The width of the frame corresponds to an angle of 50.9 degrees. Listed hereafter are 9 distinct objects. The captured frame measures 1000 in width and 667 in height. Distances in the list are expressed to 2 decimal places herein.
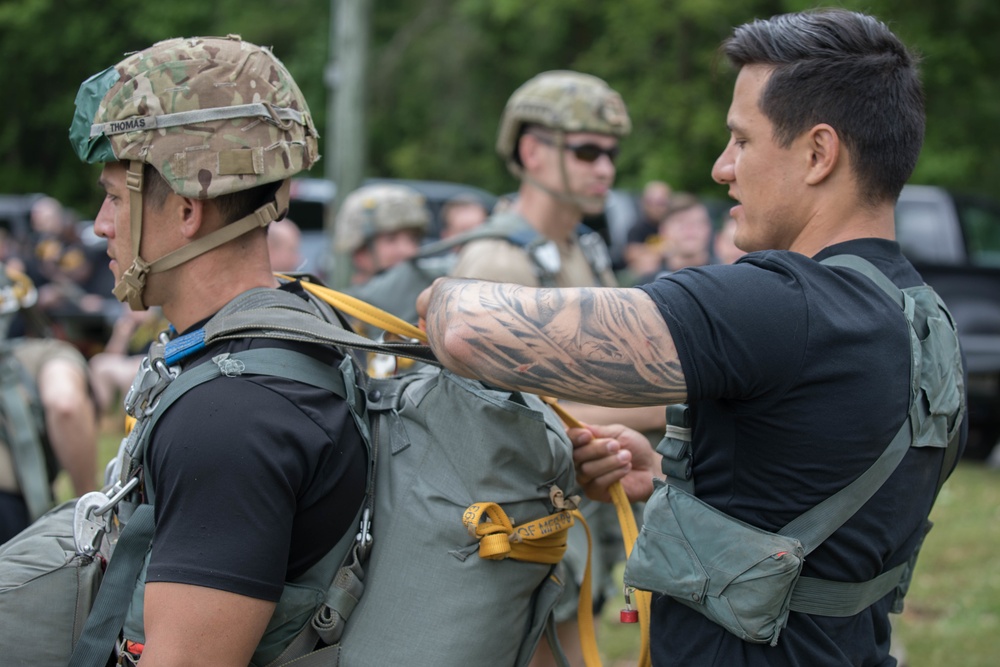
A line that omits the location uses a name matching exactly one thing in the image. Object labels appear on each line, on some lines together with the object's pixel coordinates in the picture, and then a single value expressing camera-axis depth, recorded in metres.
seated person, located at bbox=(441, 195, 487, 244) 9.27
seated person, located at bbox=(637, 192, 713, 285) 7.31
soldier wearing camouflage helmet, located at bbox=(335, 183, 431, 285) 7.19
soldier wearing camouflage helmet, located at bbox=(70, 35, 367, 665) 1.98
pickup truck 10.69
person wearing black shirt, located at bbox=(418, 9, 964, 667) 1.91
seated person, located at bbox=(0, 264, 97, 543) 3.80
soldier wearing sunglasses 4.49
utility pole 11.30
